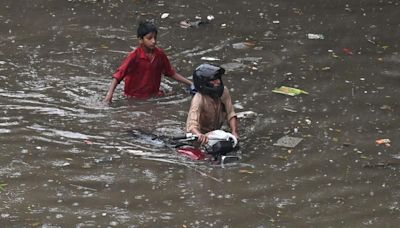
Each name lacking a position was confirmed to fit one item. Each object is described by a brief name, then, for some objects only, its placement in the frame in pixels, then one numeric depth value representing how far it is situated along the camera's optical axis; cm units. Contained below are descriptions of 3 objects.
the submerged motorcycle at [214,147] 1312
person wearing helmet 1366
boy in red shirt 1623
